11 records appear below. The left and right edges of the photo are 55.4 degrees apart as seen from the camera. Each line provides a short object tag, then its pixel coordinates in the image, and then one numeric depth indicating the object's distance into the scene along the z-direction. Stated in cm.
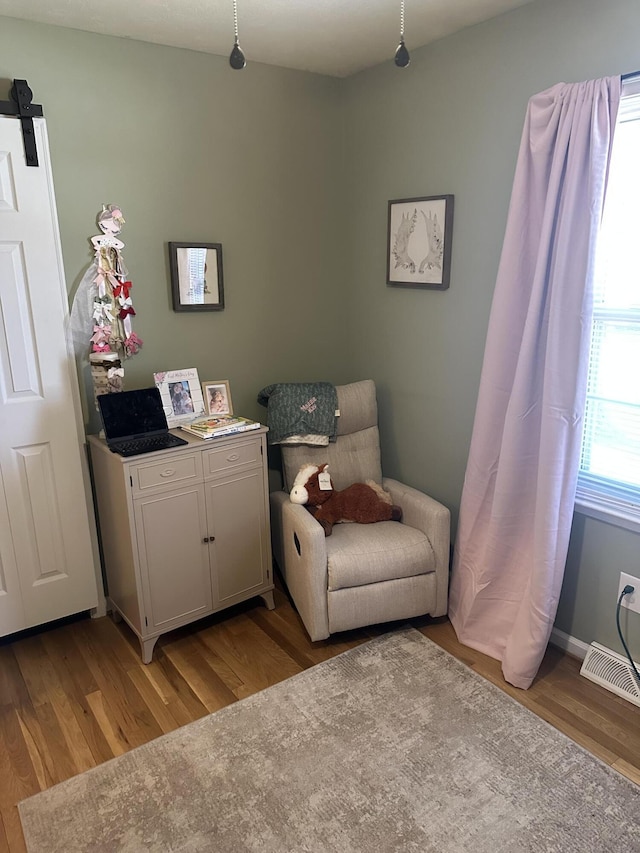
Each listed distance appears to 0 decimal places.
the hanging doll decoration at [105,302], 256
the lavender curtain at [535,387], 208
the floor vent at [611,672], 227
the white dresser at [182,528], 244
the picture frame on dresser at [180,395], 276
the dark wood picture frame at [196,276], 277
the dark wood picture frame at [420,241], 272
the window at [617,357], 213
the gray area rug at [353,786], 174
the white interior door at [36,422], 234
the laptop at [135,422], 246
